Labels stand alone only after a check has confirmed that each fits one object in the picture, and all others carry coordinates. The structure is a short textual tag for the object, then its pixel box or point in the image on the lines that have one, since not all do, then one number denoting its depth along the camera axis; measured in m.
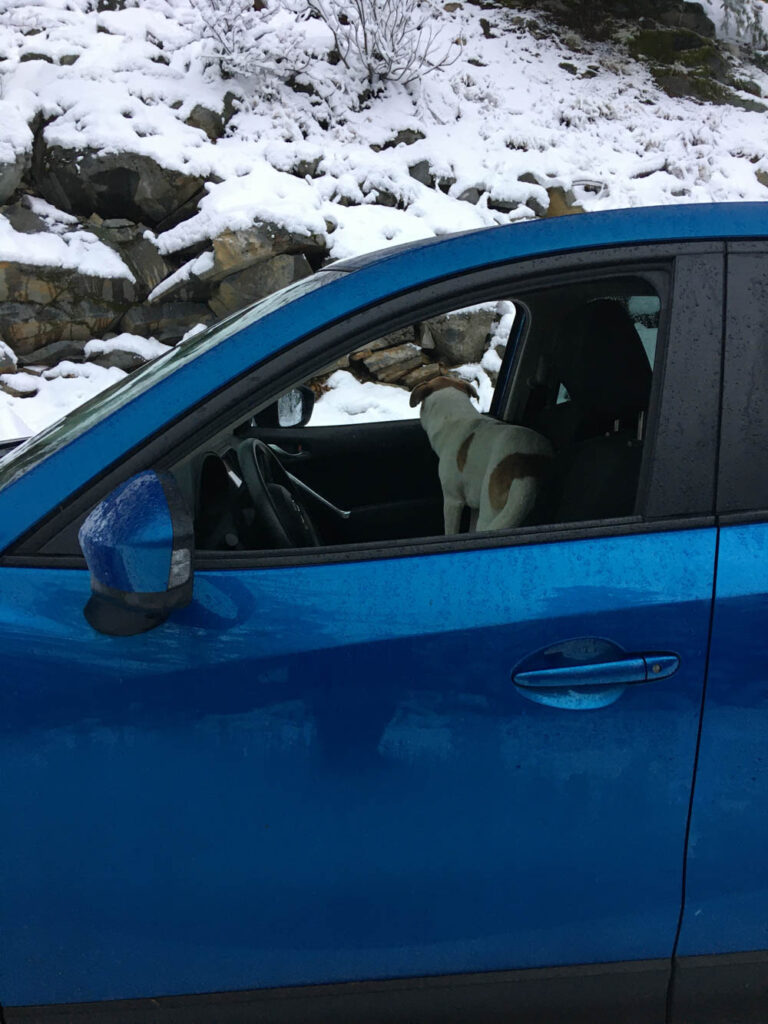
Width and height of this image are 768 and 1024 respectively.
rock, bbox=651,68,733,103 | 11.38
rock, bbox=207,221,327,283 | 7.37
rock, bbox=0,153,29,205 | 7.42
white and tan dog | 1.99
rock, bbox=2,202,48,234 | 7.39
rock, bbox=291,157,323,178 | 8.33
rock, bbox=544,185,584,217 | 8.94
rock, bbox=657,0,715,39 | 12.75
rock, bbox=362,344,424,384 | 6.55
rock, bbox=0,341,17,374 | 6.82
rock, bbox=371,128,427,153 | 8.95
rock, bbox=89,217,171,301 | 7.52
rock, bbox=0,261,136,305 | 7.05
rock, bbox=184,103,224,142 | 8.41
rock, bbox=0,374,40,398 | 6.75
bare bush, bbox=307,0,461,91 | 9.34
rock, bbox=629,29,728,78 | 11.95
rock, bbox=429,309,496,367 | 6.64
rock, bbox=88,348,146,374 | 7.21
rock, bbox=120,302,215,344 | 7.45
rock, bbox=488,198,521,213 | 8.60
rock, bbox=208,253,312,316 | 7.40
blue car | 1.48
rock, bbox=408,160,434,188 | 8.68
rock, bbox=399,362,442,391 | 6.79
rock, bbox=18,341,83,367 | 7.11
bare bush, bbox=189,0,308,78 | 8.84
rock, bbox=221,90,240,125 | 8.67
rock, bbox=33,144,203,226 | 7.67
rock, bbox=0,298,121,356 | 7.05
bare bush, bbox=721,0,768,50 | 12.76
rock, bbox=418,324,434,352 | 6.98
